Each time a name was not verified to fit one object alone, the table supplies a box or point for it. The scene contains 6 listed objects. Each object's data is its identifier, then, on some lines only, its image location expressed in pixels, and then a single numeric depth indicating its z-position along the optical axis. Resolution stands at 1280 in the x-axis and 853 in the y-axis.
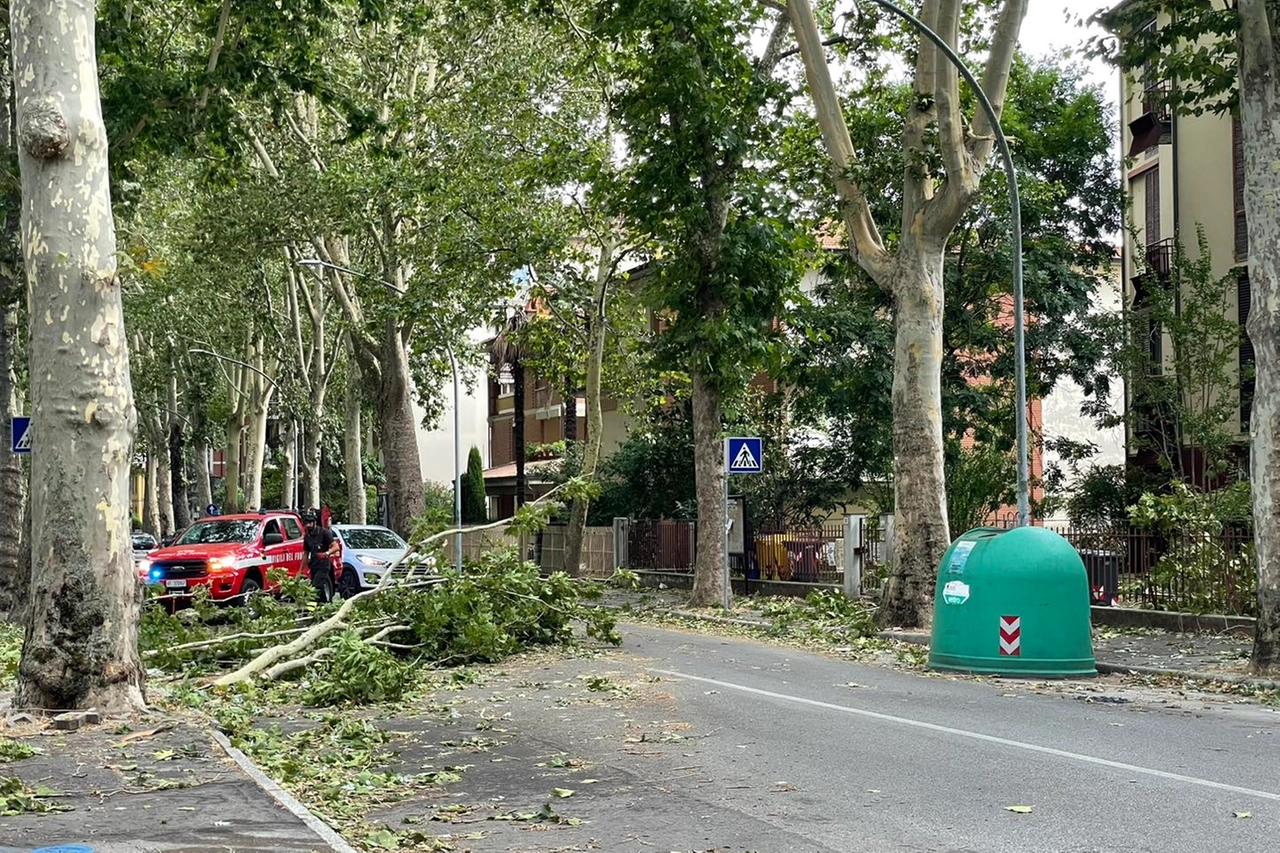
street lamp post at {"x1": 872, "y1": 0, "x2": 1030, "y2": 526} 18.61
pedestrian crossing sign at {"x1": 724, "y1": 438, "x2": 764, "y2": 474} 25.06
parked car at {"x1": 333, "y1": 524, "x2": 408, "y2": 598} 28.50
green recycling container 15.15
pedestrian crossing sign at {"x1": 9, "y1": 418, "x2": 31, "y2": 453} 22.19
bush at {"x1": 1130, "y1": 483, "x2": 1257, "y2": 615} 19.33
